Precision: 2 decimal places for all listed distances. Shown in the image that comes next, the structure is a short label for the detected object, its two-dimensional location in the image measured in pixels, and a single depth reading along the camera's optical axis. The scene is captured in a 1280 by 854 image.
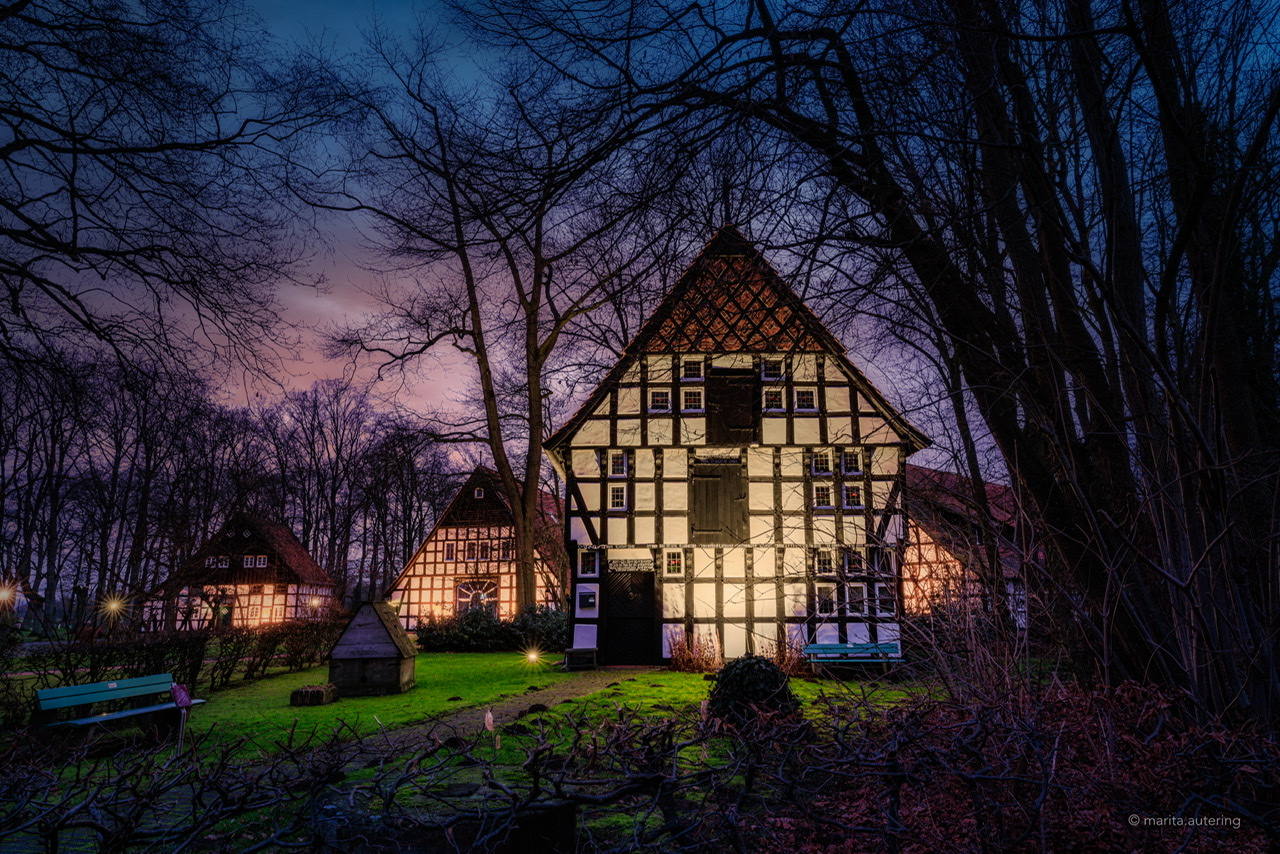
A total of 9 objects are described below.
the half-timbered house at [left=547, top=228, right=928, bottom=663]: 17.45
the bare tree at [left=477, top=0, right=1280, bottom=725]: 3.32
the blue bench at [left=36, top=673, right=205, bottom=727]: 7.80
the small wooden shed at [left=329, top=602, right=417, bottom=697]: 12.13
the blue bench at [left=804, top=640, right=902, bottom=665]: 13.46
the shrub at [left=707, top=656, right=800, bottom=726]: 6.89
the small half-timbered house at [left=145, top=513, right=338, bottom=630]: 34.91
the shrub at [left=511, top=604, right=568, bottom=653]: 20.80
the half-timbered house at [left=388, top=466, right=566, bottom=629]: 34.50
